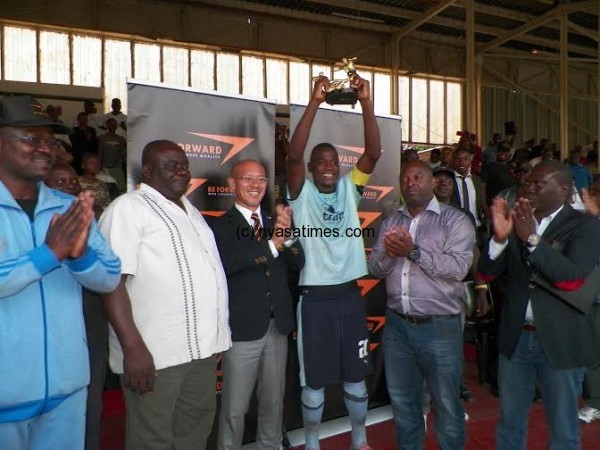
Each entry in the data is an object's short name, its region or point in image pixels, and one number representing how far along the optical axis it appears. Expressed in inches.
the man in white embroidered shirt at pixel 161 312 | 89.3
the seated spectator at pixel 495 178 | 316.8
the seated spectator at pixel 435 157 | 360.5
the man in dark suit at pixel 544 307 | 103.7
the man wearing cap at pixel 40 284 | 70.5
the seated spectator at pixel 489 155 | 420.3
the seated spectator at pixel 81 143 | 342.0
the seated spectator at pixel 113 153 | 335.6
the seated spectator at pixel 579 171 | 350.9
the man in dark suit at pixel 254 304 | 116.7
